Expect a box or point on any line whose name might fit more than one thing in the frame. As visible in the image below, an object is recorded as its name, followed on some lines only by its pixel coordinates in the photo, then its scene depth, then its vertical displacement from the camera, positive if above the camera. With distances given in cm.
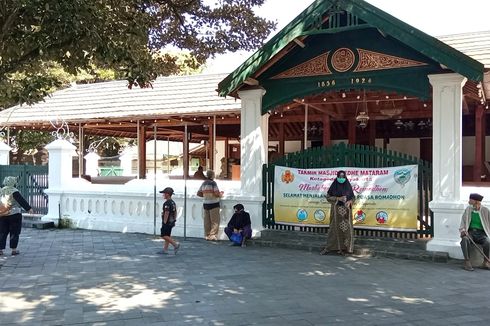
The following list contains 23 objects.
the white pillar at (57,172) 1284 +2
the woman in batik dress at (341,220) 895 -86
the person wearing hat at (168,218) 884 -81
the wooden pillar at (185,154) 1617 +63
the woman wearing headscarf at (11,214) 902 -76
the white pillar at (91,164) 2084 +37
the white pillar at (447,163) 848 +16
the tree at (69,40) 520 +148
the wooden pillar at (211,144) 1603 +95
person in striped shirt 1037 -68
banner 905 -45
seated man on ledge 786 -88
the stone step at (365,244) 856 -134
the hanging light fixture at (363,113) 1280 +155
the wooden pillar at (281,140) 1705 +112
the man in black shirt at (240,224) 986 -102
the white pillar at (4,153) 1523 +61
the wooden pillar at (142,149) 1726 +82
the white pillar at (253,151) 1028 +45
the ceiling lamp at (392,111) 1309 +163
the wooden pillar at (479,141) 1226 +78
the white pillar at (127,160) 3798 +102
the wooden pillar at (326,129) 1398 +123
